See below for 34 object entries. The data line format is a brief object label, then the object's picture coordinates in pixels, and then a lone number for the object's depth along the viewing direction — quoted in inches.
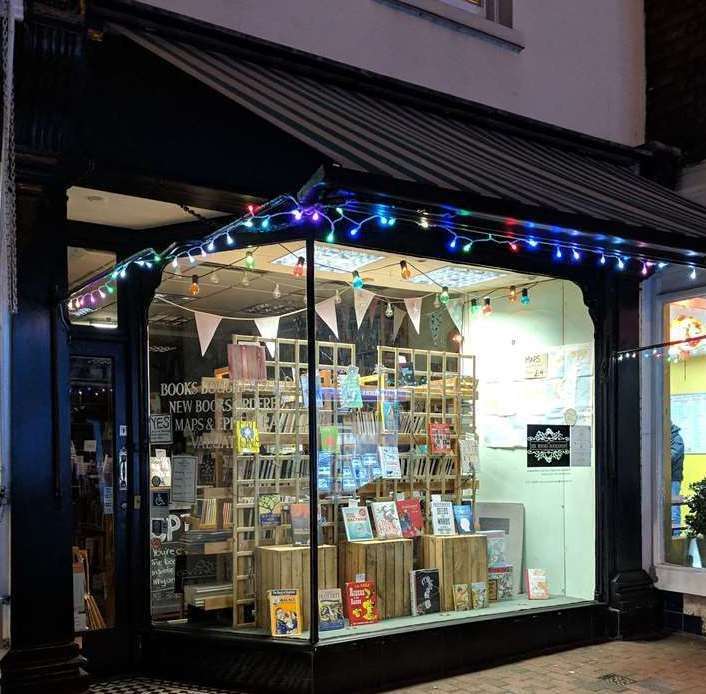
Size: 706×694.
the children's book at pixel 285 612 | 244.5
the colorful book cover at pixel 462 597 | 282.5
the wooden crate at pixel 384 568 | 266.2
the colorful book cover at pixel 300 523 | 250.8
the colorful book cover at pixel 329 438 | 261.4
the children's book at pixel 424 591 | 276.1
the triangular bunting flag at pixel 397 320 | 287.1
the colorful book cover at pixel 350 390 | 271.0
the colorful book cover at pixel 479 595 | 286.0
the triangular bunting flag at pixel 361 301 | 273.6
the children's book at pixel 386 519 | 279.6
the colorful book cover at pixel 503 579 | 297.9
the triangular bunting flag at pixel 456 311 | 303.7
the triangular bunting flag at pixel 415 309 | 289.4
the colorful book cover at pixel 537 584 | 302.7
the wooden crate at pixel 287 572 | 249.0
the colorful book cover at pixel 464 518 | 299.7
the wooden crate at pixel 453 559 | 284.0
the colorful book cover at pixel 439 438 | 298.8
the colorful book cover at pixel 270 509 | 258.4
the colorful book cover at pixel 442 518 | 293.7
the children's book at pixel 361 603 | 259.6
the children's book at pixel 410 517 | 287.3
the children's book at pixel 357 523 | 270.5
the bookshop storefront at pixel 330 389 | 207.8
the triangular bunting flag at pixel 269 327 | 259.9
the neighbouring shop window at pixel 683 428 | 312.5
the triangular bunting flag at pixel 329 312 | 257.7
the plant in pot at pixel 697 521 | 302.7
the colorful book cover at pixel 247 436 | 263.0
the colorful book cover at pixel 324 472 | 261.7
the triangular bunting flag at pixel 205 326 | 266.4
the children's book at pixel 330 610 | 248.7
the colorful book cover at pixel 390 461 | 285.0
